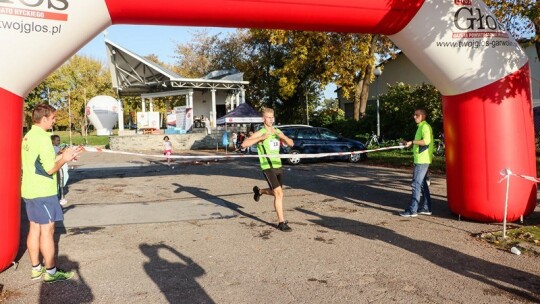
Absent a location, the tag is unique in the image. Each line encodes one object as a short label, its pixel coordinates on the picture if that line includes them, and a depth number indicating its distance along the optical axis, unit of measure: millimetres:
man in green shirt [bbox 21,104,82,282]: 4359
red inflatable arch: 5691
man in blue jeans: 7016
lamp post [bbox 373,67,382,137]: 21852
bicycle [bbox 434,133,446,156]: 17656
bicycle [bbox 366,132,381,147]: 21719
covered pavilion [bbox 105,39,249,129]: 30672
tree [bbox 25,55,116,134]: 51312
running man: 6363
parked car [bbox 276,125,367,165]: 17327
